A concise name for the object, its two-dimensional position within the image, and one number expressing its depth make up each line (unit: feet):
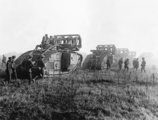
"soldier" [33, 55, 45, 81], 43.70
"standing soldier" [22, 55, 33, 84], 40.68
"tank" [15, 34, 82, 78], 46.75
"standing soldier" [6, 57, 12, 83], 41.22
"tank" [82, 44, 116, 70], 75.51
